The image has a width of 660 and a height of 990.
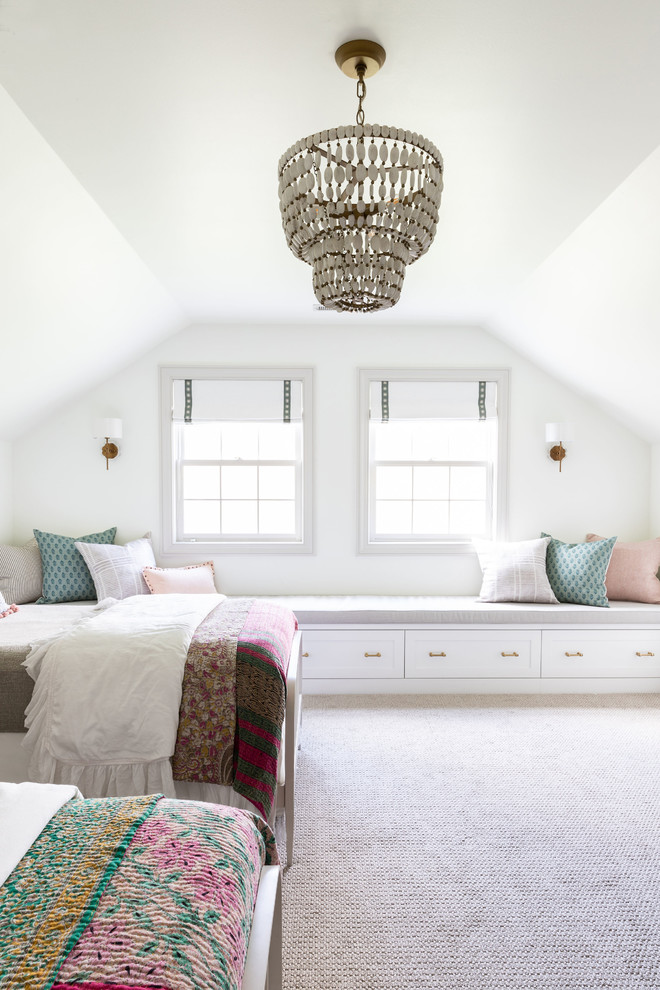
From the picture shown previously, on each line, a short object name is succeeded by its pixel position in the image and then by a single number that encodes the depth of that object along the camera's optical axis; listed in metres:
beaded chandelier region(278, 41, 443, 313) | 1.47
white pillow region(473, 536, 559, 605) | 4.28
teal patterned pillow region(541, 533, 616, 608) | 4.21
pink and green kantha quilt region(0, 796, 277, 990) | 0.90
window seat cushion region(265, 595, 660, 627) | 4.06
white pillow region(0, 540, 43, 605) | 4.01
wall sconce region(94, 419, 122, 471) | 4.38
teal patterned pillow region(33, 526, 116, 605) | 4.10
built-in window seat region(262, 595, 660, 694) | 4.08
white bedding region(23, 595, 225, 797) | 2.25
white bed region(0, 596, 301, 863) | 2.28
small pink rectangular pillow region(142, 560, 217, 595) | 4.14
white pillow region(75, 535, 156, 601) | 4.06
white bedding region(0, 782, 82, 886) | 1.10
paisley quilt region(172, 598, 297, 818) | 2.25
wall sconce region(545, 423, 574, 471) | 4.49
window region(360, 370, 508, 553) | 4.66
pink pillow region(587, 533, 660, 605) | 4.30
